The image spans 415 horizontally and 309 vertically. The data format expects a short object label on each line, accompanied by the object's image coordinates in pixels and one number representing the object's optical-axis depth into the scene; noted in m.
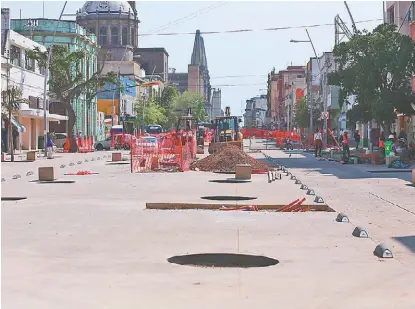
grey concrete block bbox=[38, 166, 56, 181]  29.09
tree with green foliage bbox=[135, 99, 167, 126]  124.15
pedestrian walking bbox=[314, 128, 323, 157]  56.14
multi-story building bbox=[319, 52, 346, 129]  99.31
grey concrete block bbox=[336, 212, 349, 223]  16.39
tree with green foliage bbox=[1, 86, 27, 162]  50.59
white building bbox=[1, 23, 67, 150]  68.70
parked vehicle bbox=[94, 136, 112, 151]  80.69
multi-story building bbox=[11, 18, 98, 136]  91.88
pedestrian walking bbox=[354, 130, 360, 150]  63.94
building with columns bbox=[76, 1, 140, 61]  173.50
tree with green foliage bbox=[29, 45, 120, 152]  71.12
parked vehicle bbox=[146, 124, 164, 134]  99.05
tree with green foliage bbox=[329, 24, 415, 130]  48.56
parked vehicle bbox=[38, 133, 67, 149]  78.91
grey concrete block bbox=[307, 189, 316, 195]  22.89
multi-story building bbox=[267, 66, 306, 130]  154.75
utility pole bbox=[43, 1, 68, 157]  61.19
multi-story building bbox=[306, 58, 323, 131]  131.95
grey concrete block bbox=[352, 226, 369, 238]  13.90
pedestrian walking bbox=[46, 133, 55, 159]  55.88
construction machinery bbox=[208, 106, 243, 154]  67.69
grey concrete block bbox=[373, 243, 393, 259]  11.59
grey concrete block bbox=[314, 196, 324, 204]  19.88
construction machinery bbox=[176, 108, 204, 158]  48.29
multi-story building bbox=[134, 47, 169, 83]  191.12
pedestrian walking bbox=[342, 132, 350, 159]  44.66
